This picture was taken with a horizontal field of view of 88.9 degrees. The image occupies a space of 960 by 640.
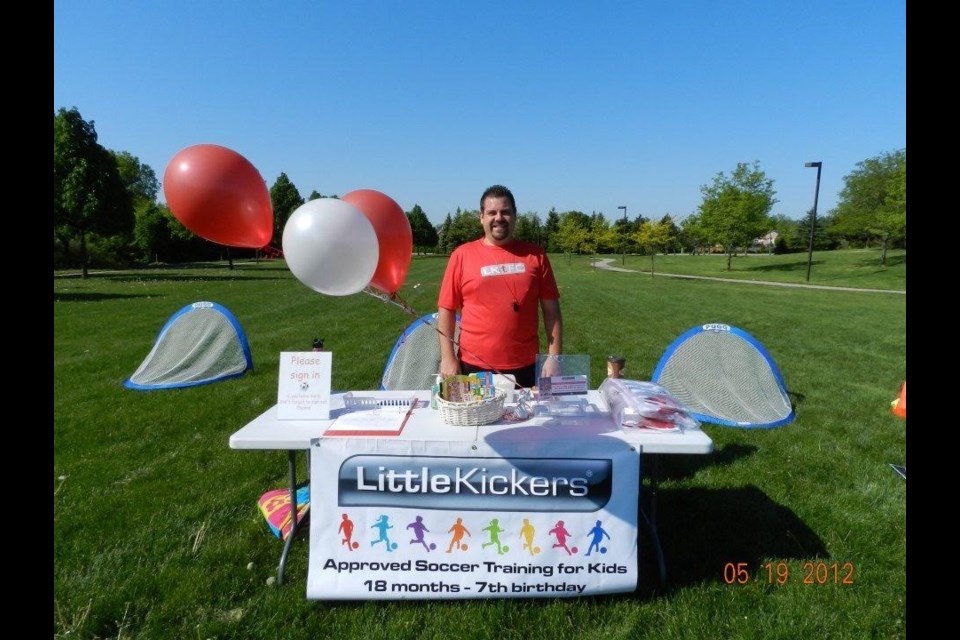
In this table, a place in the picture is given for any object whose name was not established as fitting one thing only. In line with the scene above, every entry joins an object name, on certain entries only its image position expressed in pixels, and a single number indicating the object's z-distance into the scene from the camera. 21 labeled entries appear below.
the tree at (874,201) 28.16
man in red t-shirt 2.93
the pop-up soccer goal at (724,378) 4.74
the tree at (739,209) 31.41
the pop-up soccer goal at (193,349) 6.13
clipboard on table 2.49
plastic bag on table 2.46
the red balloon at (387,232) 2.69
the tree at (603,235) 47.53
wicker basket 2.51
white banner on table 2.40
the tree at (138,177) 53.03
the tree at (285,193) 35.31
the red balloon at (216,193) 2.30
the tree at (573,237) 46.79
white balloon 2.16
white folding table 2.33
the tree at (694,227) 33.38
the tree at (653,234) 33.97
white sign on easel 2.70
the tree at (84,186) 23.62
